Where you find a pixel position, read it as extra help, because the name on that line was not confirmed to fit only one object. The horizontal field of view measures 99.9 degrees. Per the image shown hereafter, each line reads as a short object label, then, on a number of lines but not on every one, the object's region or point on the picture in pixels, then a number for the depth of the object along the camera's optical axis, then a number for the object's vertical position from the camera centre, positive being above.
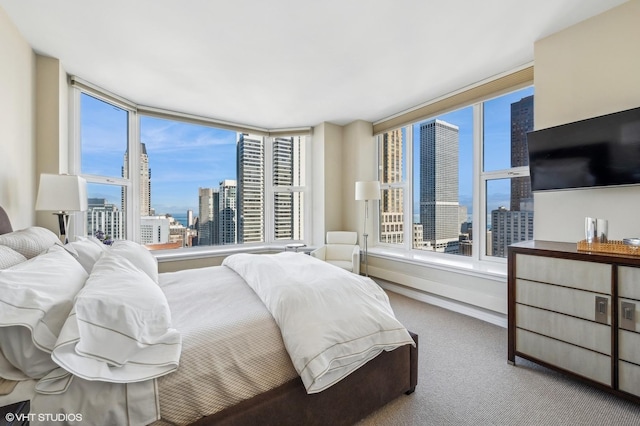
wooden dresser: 1.58 -0.65
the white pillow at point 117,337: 0.91 -0.46
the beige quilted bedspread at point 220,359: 1.06 -0.64
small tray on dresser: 1.61 -0.21
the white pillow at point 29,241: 1.42 -0.16
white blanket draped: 1.27 -0.57
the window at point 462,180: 2.88 +0.43
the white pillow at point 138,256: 1.87 -0.31
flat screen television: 1.81 +0.46
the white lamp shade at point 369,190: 3.80 +0.33
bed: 0.94 -0.60
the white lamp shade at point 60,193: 2.06 +0.16
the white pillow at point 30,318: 0.90 -0.36
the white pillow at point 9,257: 1.19 -0.21
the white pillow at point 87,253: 1.69 -0.26
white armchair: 3.75 -0.56
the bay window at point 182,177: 3.23 +0.55
